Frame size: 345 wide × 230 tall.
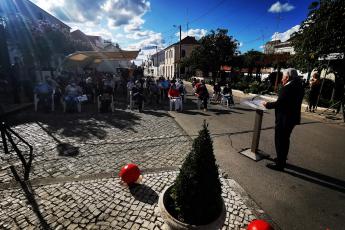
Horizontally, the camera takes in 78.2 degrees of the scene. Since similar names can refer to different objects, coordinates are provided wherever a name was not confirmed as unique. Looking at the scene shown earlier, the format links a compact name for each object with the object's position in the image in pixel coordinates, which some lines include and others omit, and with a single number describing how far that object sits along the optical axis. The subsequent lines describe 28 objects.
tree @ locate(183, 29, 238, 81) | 25.02
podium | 4.79
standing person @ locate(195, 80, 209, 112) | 10.88
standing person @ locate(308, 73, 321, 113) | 10.16
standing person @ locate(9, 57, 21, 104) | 9.99
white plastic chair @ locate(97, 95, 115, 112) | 10.01
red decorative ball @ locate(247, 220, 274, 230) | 2.30
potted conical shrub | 2.22
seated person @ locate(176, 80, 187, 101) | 12.44
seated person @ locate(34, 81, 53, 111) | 9.55
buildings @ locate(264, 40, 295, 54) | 36.28
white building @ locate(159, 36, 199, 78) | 50.16
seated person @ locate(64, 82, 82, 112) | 9.69
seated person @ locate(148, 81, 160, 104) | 12.72
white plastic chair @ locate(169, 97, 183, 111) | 10.90
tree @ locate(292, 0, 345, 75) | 8.95
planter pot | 2.22
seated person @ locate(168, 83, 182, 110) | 10.91
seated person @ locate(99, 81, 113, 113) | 9.96
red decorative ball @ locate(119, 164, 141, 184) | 3.79
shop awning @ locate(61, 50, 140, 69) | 14.20
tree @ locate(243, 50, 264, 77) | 25.46
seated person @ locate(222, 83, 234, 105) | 12.31
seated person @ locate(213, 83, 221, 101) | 13.79
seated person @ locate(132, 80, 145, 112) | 10.58
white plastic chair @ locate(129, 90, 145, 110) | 10.85
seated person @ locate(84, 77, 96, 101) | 12.48
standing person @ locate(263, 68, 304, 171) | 4.12
